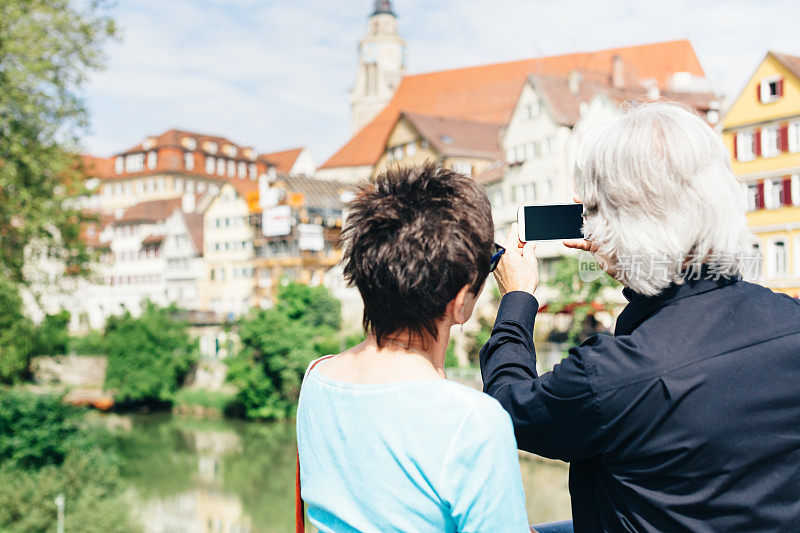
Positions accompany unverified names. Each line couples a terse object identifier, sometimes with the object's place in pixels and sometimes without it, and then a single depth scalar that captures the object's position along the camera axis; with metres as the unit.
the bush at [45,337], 14.36
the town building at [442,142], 37.59
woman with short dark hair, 1.34
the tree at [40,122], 12.22
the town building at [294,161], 63.31
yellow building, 19.14
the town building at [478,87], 49.91
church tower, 62.53
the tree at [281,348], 29.69
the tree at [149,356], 33.25
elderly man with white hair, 1.32
